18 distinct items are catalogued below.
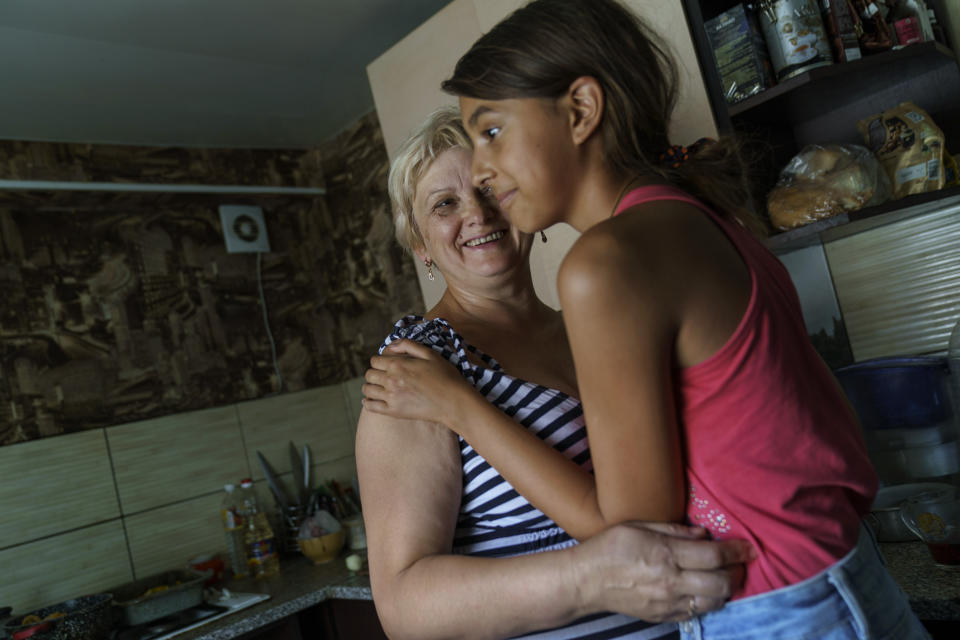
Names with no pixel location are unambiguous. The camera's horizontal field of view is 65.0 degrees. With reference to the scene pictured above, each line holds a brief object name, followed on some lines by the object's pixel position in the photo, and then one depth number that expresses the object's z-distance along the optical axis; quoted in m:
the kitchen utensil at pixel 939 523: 1.19
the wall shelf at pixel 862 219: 1.34
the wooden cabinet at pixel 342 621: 2.01
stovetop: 1.95
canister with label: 1.40
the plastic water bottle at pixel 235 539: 2.48
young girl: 0.64
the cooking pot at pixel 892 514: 1.35
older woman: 0.70
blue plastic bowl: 1.38
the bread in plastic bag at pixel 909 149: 1.38
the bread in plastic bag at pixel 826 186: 1.38
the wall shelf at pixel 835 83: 1.40
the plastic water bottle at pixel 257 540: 2.43
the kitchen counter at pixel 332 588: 1.12
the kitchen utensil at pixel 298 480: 2.75
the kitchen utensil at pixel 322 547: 2.41
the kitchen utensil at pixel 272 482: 2.66
